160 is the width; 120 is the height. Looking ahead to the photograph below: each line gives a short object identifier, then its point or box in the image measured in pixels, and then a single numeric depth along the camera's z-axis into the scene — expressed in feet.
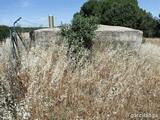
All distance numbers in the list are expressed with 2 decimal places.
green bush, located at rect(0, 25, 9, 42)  53.89
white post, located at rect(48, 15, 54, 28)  23.00
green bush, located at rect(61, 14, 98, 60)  17.49
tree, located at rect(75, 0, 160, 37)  38.17
